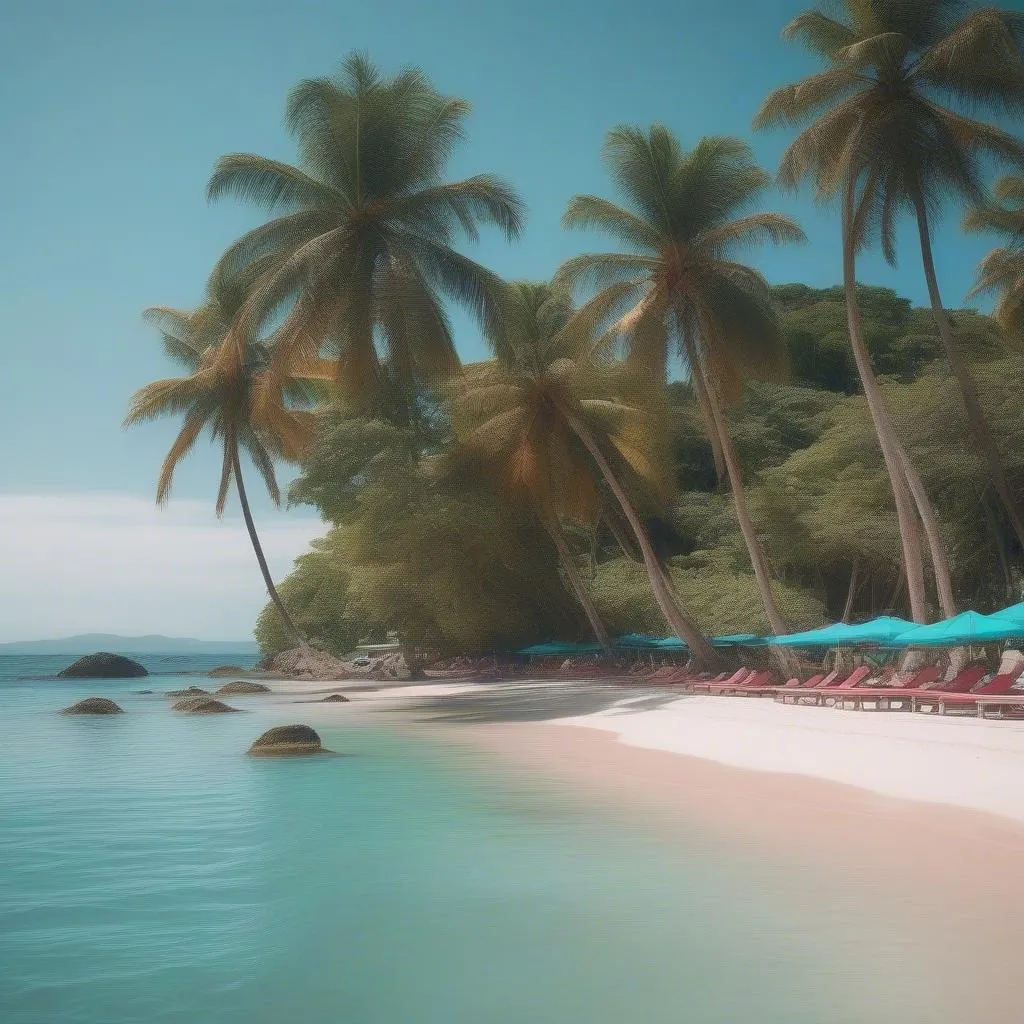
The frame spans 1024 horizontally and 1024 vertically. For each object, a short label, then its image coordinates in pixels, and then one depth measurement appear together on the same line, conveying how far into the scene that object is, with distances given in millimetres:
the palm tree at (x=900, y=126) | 19328
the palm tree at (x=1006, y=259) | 27219
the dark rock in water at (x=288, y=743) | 16203
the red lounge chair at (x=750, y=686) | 21828
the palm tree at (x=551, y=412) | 28344
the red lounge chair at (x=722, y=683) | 22516
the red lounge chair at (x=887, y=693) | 17031
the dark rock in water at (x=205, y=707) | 26656
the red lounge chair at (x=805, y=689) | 20016
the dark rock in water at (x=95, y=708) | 26984
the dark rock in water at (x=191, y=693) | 34012
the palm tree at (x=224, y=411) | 34844
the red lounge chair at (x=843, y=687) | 18641
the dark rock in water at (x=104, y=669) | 58531
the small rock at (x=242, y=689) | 35312
